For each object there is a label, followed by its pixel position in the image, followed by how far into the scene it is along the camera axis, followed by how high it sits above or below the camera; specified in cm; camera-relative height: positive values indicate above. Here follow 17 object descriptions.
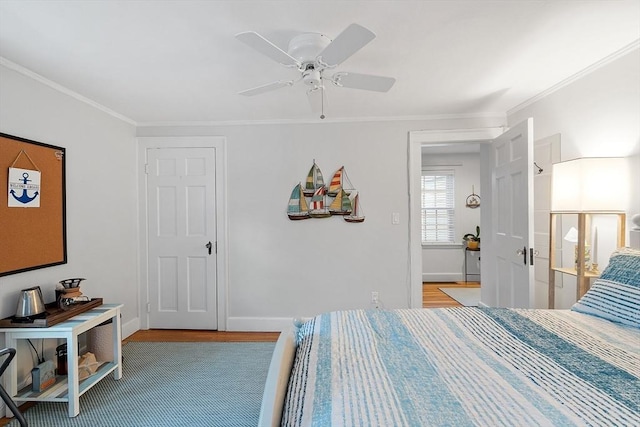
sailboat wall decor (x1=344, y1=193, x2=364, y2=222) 330 -3
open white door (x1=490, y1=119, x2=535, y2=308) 234 -7
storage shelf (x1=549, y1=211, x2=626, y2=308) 194 -27
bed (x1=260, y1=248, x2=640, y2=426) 84 -55
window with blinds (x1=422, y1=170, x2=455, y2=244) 562 +4
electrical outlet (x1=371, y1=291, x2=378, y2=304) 331 -93
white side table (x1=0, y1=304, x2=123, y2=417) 193 -101
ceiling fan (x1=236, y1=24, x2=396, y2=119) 137 +76
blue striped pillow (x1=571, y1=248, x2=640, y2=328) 144 -42
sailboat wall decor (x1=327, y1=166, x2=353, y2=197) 329 +28
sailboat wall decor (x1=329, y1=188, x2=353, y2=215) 327 +6
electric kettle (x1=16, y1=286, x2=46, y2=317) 197 -60
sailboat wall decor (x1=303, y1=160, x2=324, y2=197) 330 +32
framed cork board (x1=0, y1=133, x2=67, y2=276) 200 +4
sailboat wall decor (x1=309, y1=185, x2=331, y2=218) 329 +5
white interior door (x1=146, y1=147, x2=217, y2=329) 340 -30
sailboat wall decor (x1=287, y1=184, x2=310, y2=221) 331 +5
